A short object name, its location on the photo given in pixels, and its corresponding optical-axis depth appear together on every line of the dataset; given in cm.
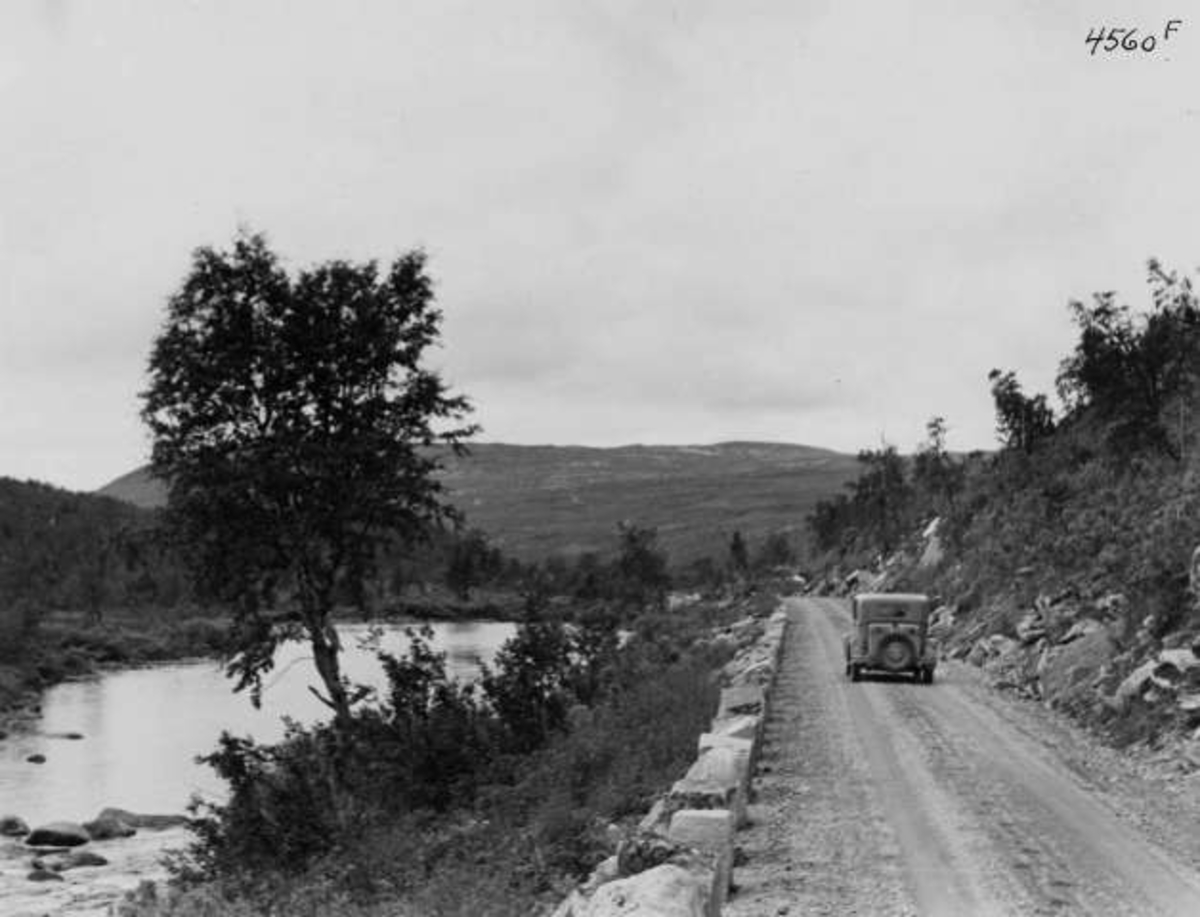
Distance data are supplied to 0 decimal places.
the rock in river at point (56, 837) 2712
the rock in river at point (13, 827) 2858
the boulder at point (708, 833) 945
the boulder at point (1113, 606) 2412
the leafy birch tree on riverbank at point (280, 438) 2466
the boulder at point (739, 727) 1533
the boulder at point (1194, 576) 2088
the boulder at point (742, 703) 1792
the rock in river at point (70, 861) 2489
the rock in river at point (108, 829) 2784
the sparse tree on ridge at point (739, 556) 13975
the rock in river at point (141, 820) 2888
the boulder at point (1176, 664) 1884
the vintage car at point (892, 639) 2694
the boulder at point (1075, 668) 2227
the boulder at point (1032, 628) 2792
